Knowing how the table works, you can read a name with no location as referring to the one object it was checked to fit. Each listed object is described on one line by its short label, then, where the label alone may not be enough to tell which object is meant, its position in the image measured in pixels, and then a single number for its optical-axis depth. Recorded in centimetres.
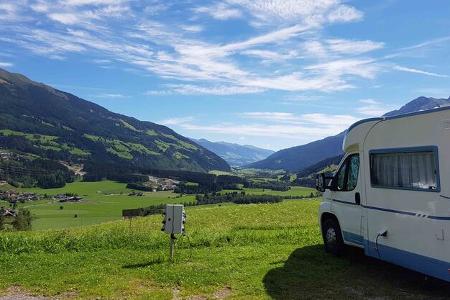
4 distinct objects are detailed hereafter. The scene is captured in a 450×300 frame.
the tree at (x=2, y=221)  5322
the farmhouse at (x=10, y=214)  7162
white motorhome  929
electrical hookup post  1314
